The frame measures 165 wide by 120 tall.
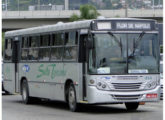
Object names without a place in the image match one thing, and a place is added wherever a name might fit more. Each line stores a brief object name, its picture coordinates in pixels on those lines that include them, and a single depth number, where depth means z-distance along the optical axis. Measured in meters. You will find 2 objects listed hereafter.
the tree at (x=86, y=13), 58.81
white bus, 15.91
